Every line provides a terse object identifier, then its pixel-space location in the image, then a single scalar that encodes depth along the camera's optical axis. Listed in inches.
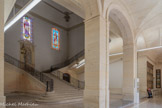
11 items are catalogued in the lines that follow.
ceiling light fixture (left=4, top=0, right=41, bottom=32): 171.2
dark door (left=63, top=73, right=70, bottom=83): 666.6
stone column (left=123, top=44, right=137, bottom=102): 357.7
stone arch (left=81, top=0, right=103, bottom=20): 230.5
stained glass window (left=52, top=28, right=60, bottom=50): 723.2
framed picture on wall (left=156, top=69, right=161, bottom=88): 691.4
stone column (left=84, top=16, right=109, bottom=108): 216.1
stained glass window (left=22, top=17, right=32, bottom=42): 594.8
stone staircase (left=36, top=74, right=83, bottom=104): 329.1
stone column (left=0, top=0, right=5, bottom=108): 106.1
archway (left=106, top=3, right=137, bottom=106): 347.5
